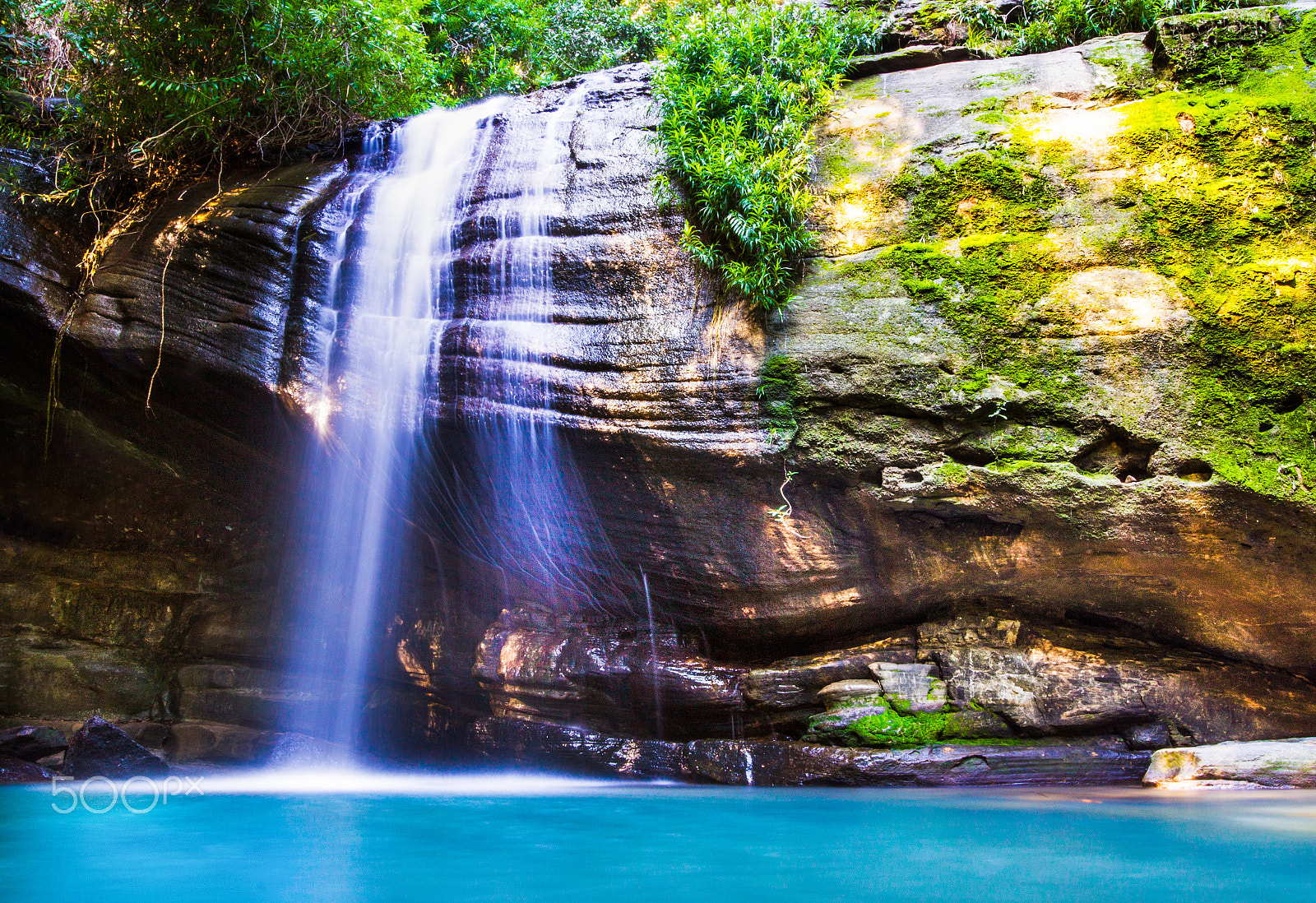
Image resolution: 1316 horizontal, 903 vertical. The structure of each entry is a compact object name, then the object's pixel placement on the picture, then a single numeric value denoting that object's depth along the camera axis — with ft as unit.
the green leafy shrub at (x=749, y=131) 21.99
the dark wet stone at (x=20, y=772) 22.00
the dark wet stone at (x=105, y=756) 21.31
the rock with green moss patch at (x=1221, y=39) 22.00
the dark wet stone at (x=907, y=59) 27.37
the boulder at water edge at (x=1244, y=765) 17.19
